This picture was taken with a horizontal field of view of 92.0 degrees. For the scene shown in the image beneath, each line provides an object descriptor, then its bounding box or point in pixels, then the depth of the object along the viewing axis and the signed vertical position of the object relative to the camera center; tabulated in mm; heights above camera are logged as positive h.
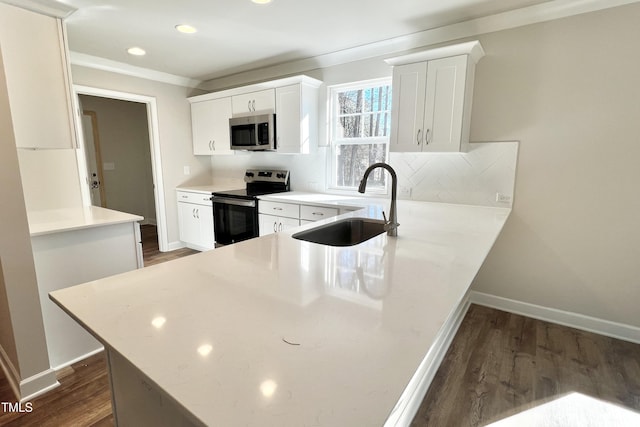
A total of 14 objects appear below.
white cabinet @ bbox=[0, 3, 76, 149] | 1813 +505
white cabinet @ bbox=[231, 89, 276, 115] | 3676 +734
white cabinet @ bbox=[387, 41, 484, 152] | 2457 +544
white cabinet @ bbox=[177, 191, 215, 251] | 4137 -803
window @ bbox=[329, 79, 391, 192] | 3252 +349
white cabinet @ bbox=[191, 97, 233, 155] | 4180 +495
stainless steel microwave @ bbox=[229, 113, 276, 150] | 3680 +369
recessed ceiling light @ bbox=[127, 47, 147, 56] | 3237 +1167
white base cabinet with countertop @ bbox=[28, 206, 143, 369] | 1926 -641
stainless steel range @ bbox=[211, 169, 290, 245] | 3590 -531
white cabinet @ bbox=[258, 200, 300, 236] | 3240 -577
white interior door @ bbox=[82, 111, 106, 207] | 5047 +75
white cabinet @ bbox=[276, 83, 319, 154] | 3432 +508
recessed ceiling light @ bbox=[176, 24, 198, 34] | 2703 +1170
